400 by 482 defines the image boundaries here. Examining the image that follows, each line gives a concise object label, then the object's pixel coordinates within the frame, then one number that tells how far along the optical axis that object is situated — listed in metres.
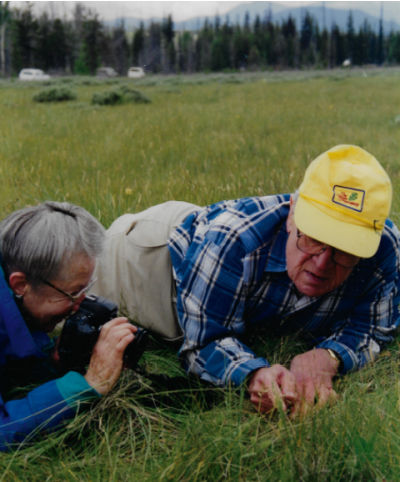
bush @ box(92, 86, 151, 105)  12.09
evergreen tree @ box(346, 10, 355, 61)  57.16
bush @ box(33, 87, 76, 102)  12.87
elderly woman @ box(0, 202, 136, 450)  1.94
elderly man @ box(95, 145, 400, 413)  1.97
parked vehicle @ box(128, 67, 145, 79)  26.67
